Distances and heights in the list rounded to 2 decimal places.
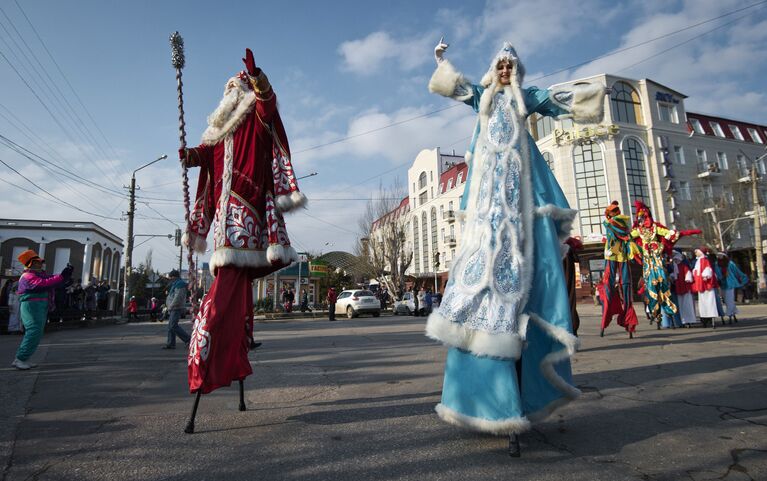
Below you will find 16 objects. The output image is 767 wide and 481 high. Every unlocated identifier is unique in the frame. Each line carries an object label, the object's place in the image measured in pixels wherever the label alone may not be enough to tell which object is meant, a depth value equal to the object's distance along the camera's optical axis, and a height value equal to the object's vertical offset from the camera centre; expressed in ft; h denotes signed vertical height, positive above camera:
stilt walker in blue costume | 7.74 +0.15
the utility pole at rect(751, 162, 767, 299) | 75.48 +8.58
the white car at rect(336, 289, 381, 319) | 78.59 -0.06
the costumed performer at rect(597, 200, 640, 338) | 24.72 +1.30
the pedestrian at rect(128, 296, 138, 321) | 83.11 -0.18
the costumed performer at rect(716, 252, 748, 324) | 34.14 +1.02
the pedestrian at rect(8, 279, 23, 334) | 40.98 -0.46
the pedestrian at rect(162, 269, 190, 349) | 27.24 +0.26
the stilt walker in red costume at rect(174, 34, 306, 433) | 9.53 +2.29
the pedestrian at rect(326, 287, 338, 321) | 67.92 +0.15
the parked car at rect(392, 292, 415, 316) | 87.67 -0.80
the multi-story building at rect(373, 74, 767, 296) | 106.11 +32.94
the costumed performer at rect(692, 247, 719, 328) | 29.86 +0.64
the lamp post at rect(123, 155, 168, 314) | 76.18 +12.13
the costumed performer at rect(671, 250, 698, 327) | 31.42 +0.44
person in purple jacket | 18.65 +0.34
